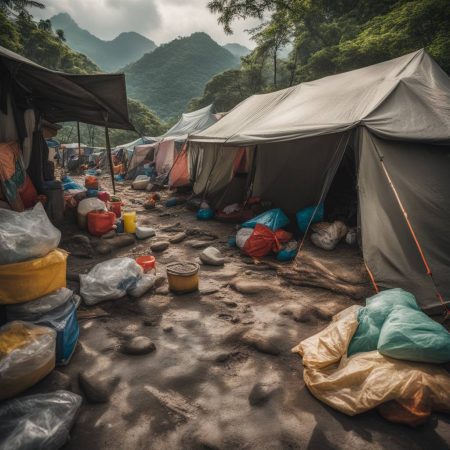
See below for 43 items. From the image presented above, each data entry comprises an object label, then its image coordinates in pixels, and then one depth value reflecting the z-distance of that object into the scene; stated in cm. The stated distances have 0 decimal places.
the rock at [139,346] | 291
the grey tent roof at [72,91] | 411
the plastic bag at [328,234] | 525
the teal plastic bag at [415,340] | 225
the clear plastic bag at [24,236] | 253
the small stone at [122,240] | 595
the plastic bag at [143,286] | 398
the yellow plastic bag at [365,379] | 214
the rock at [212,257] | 516
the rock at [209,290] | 423
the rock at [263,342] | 297
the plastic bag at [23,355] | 208
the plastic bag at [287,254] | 527
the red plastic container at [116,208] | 737
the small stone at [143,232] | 652
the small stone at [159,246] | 587
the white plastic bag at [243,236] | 564
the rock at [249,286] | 428
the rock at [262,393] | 235
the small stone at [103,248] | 561
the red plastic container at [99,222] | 612
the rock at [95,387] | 231
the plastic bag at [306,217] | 591
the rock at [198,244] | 614
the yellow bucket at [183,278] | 407
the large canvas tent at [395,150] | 379
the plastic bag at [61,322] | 258
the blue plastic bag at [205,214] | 809
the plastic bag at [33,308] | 258
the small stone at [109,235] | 610
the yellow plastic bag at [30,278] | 248
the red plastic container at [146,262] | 457
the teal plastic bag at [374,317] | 260
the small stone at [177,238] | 642
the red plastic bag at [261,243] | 547
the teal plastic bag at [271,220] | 571
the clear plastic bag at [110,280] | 376
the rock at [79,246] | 547
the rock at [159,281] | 436
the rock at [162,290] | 417
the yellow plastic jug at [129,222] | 656
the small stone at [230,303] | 391
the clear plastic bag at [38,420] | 174
